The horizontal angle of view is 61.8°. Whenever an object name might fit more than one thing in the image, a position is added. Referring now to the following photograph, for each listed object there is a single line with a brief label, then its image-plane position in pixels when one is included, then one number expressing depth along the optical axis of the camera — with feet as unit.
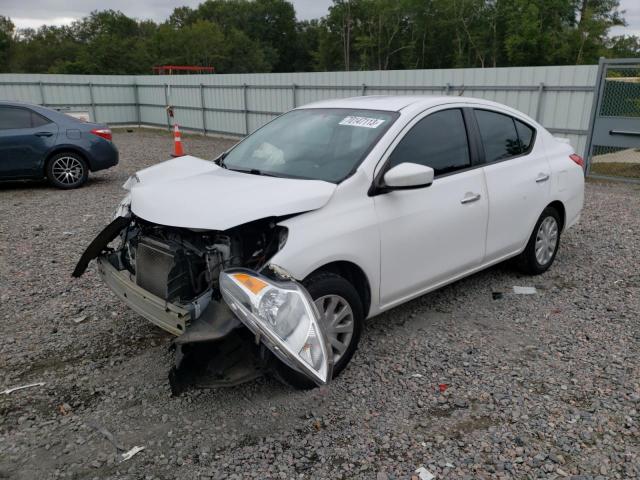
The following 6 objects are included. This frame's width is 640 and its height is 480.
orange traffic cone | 38.22
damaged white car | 9.57
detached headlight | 8.91
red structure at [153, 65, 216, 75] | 190.07
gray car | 30.27
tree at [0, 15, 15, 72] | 234.58
